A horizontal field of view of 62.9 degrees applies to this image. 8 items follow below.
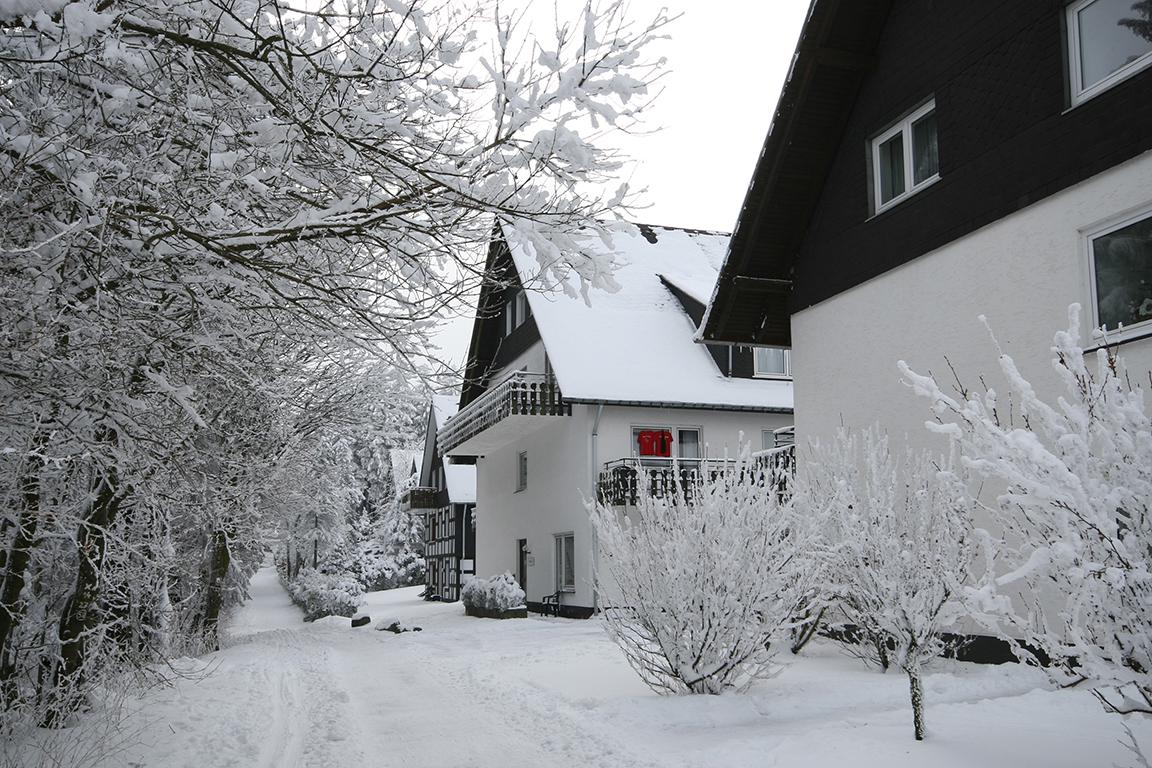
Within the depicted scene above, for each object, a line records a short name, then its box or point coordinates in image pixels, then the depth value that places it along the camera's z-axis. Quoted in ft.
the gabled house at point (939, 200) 30.40
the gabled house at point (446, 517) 120.16
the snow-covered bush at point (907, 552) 22.65
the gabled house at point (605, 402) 72.84
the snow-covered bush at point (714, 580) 27.55
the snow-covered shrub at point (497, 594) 77.05
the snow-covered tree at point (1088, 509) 14.37
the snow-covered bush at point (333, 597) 86.89
